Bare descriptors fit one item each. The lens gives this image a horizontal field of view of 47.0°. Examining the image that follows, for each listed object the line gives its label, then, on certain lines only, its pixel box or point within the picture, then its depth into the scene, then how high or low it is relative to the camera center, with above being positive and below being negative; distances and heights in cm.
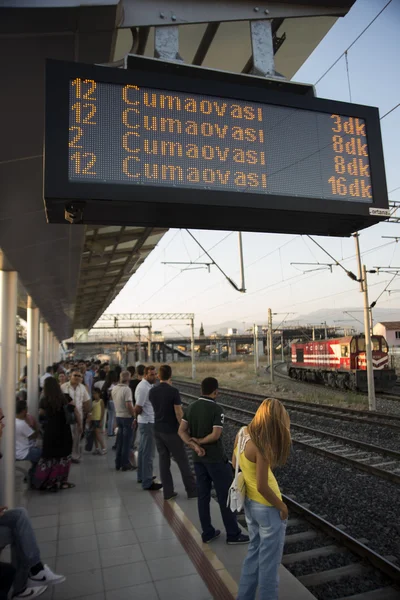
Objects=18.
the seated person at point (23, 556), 404 -174
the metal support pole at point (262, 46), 425 +279
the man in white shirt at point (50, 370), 1343 -34
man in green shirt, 505 -117
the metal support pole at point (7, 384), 575 -32
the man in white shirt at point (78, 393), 862 -68
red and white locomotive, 2419 -104
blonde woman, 339 -113
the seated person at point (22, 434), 672 -108
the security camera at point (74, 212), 338 +109
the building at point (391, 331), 6324 +160
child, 995 -136
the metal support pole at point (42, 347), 1793 +47
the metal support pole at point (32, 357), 1098 +7
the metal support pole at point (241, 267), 1700 +316
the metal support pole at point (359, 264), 1755 +305
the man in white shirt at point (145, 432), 734 -128
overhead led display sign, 337 +161
